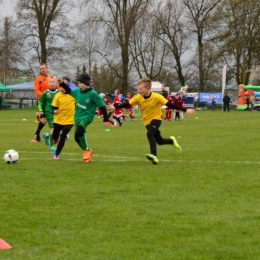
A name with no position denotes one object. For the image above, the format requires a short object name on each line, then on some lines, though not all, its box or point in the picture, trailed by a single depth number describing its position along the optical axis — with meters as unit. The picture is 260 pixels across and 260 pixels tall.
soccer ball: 11.27
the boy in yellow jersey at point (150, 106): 11.71
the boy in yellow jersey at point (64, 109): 12.99
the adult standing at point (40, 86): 16.91
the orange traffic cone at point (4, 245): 5.22
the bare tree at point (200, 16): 66.44
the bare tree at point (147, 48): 65.31
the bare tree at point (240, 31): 62.50
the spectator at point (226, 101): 54.24
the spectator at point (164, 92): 30.01
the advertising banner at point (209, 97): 62.81
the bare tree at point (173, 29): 66.88
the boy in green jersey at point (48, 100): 14.50
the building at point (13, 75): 64.69
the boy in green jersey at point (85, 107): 11.80
